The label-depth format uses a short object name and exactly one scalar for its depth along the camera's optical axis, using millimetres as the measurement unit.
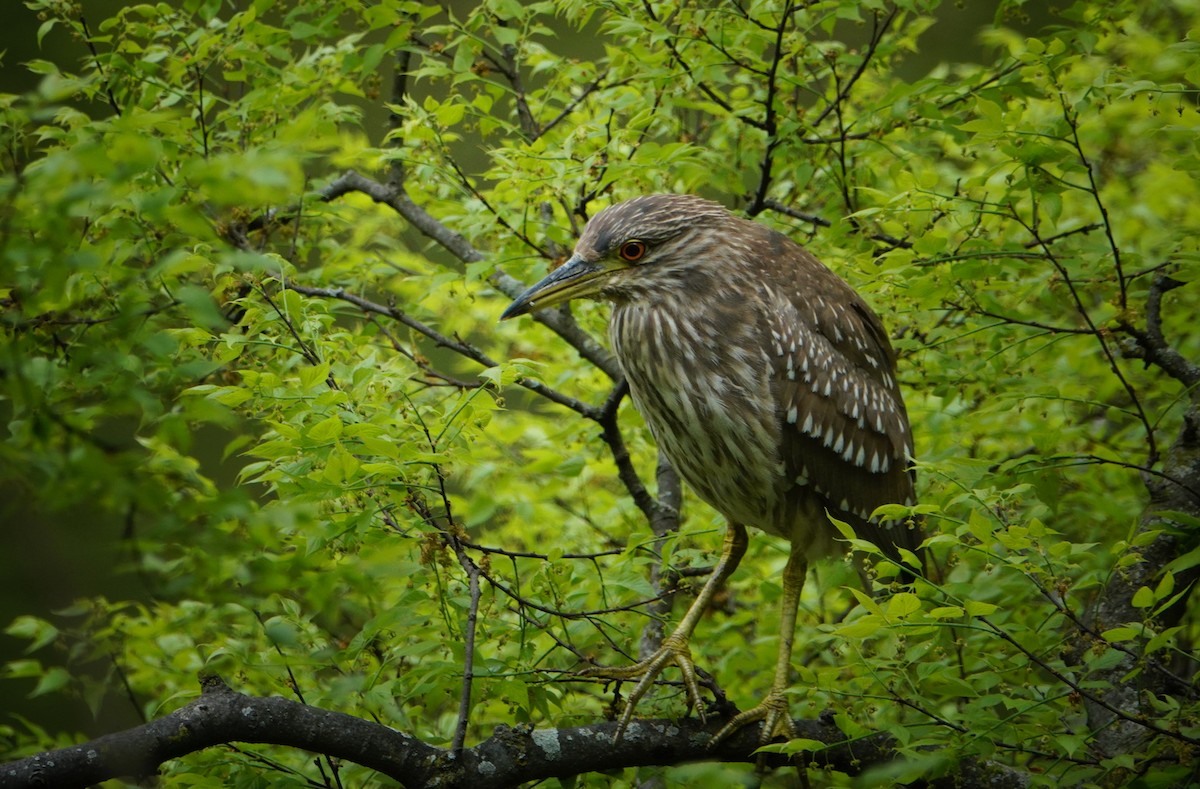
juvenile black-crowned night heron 12341
